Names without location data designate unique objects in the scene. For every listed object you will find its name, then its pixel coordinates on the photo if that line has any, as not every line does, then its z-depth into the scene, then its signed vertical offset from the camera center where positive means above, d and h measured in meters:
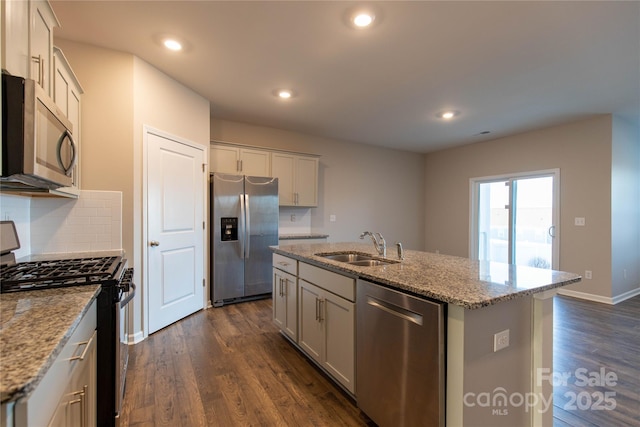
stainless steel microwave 1.08 +0.31
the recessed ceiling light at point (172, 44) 2.44 +1.42
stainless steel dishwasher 1.26 -0.71
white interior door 2.89 -0.20
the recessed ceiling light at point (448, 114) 4.03 +1.41
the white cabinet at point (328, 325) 1.86 -0.80
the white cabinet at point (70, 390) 0.72 -0.56
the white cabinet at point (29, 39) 1.13 +0.77
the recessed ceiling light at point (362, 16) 2.03 +1.43
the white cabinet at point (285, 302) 2.52 -0.83
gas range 1.37 -0.47
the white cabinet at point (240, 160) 4.12 +0.76
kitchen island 1.21 -0.56
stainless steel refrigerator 3.73 -0.30
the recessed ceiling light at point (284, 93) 3.40 +1.42
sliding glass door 4.66 -0.08
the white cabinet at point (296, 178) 4.65 +0.57
